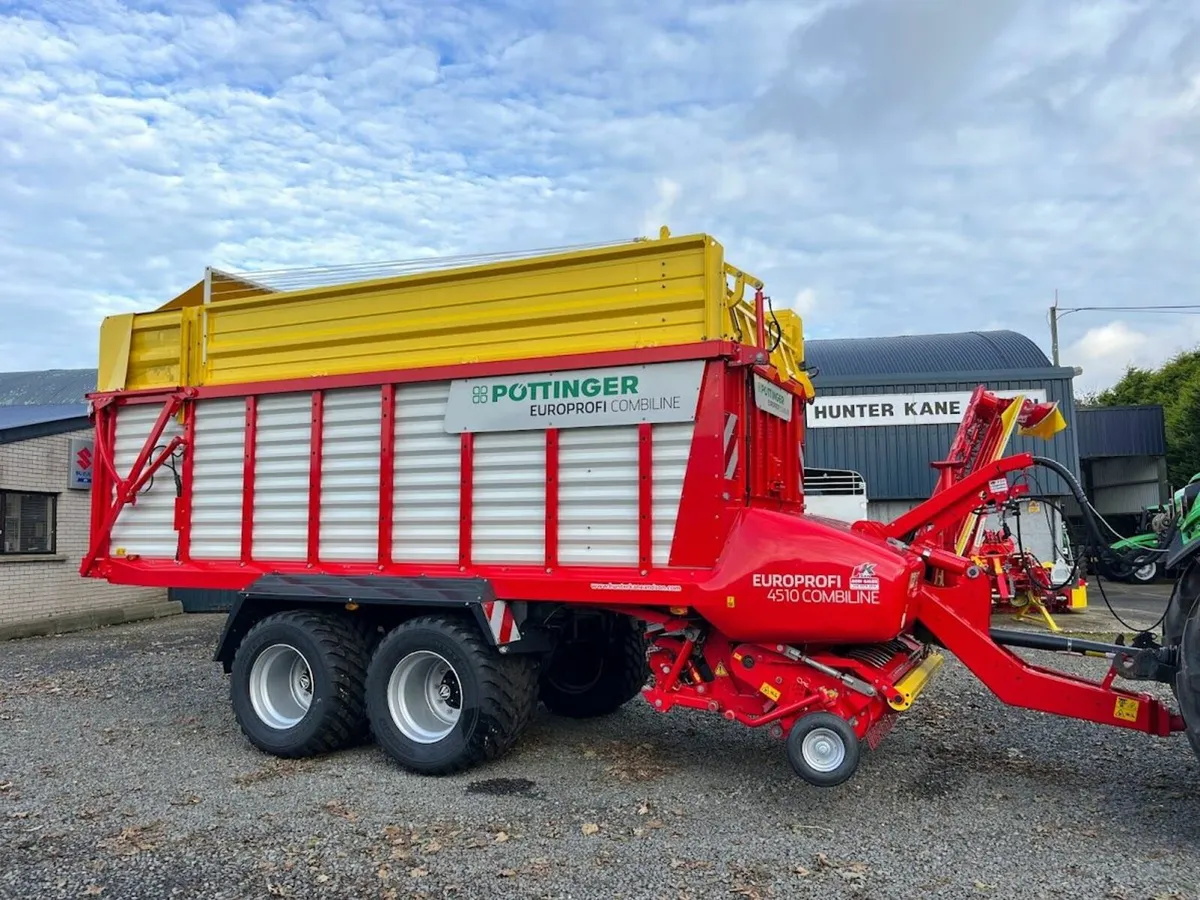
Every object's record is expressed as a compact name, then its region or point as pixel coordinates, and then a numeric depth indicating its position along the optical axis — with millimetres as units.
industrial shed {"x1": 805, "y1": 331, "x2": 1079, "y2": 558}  17734
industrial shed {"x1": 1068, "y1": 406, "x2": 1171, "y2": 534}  23953
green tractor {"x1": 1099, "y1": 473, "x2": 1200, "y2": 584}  4645
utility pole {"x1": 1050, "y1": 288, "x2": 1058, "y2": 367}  34125
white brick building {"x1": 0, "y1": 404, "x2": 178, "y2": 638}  12180
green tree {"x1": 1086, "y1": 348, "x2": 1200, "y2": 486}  24203
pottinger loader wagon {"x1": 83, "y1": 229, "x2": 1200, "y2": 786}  4855
